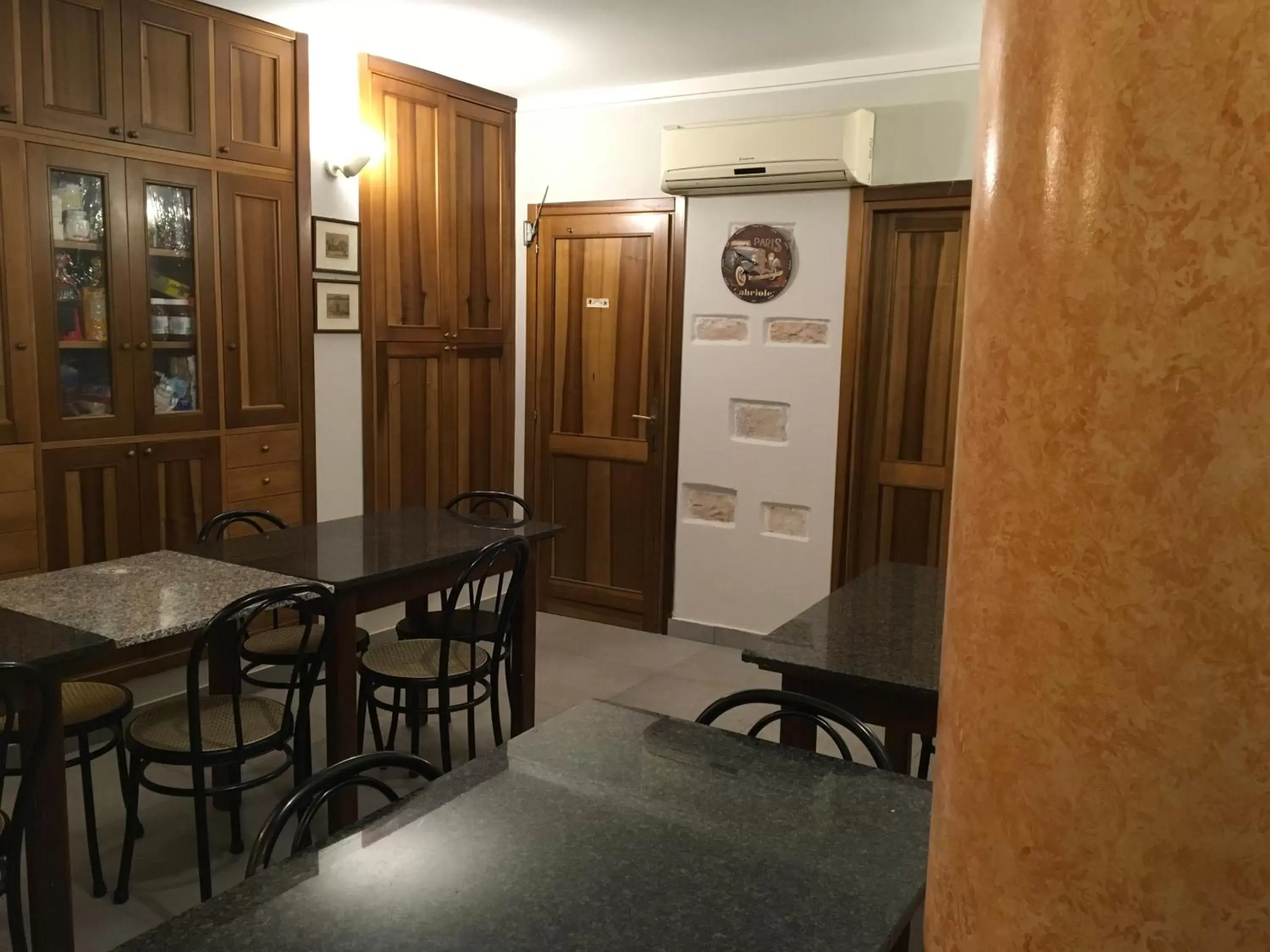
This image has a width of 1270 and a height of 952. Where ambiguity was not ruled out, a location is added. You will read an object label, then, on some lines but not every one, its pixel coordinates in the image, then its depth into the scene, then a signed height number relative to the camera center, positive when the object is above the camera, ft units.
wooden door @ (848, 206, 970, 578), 14.01 -0.36
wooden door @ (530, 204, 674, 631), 16.03 -0.95
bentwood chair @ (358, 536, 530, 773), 9.62 -3.12
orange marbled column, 1.63 -0.19
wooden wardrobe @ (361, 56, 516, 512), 14.75 +0.84
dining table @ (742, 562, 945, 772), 6.49 -2.00
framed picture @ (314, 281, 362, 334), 13.83 +0.47
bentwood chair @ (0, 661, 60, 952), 5.95 -2.53
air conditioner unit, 13.67 +2.76
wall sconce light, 13.74 +2.31
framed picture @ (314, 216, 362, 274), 13.76 +1.29
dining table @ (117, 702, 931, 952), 3.70 -2.11
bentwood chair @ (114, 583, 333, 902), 7.62 -3.12
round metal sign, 14.76 +1.32
